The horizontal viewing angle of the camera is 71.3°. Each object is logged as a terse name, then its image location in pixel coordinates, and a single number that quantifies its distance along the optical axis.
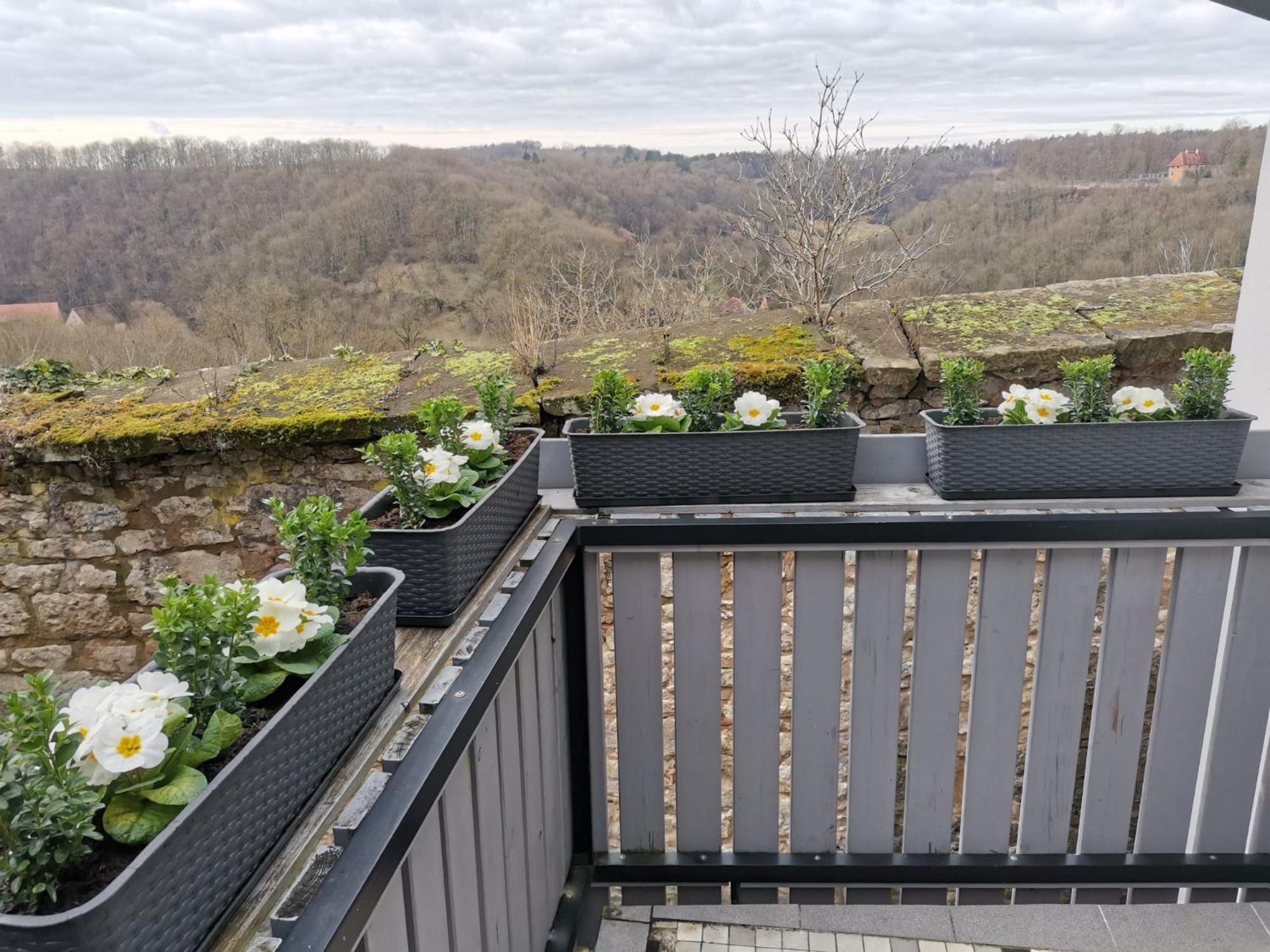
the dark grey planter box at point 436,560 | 1.26
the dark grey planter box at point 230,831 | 0.54
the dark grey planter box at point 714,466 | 1.76
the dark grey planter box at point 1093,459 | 1.71
